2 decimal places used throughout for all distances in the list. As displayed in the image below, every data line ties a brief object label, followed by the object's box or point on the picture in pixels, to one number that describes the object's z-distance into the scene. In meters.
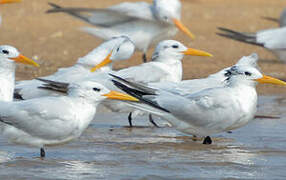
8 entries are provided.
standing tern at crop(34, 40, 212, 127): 14.57
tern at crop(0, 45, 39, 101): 12.77
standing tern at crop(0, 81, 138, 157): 10.94
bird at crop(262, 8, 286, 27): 24.75
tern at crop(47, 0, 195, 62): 22.09
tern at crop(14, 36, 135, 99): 14.65
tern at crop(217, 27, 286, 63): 18.89
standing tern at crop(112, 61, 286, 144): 12.16
